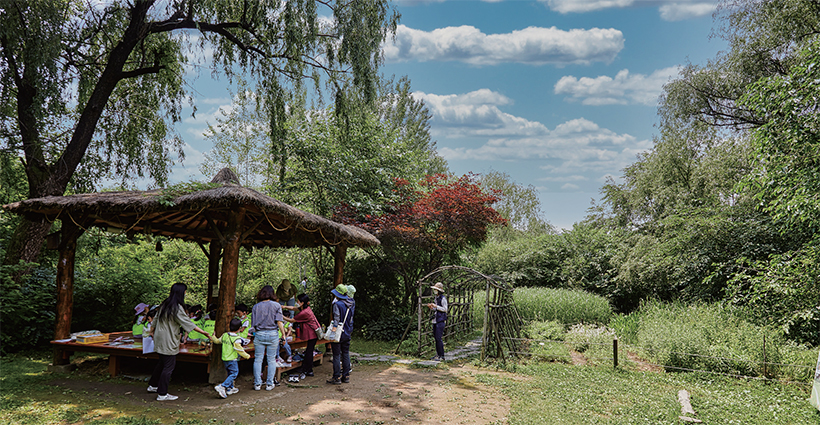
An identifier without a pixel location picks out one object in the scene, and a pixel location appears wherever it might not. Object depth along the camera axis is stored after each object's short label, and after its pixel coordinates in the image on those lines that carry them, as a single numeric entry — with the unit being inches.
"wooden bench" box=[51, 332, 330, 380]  276.4
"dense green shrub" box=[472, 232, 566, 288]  783.1
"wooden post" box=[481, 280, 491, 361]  390.3
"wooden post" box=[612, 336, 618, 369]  360.2
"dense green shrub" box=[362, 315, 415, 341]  499.8
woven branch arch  394.7
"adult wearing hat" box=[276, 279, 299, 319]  387.2
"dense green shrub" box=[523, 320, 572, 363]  399.2
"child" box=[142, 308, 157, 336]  279.5
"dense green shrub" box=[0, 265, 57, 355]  338.3
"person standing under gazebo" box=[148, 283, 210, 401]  244.2
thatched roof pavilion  264.1
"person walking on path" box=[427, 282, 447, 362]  392.2
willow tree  344.8
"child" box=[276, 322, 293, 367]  296.0
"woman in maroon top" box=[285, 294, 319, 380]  302.0
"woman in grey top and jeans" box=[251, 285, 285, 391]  269.3
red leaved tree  512.4
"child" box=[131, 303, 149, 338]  298.2
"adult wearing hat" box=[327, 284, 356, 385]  292.8
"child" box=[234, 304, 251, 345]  273.4
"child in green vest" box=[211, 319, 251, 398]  251.7
